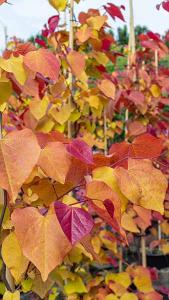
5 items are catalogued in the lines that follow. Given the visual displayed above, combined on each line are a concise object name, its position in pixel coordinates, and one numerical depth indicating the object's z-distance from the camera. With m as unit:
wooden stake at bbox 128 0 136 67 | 2.29
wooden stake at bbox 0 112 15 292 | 0.82
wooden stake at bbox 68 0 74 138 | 1.56
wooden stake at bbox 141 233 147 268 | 2.08
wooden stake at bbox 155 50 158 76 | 2.56
